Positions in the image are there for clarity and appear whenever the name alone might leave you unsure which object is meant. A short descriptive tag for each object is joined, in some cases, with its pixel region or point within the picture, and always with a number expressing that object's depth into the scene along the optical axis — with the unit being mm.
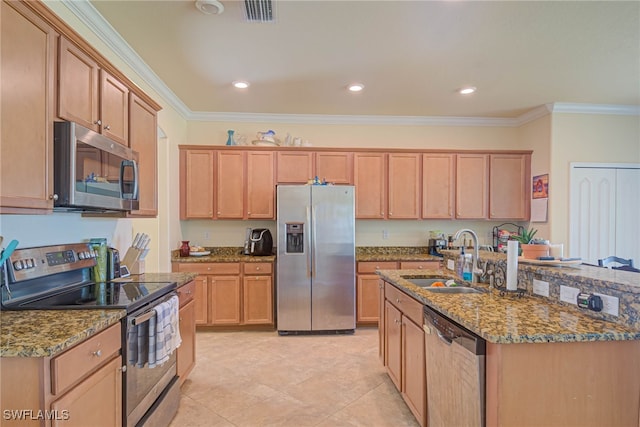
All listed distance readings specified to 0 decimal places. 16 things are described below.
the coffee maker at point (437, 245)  4328
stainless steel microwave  1544
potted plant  2016
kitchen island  1279
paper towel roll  1873
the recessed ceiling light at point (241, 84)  3299
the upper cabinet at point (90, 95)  1626
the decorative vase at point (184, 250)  3979
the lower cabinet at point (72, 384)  1100
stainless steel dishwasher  1356
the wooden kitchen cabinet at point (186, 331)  2332
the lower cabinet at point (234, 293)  3770
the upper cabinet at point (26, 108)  1298
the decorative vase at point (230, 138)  4184
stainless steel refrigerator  3699
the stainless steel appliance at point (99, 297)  1587
